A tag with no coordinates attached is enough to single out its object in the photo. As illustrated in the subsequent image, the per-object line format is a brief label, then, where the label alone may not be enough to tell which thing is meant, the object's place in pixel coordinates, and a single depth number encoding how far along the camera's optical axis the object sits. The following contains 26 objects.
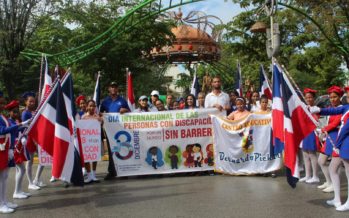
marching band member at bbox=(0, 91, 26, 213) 6.82
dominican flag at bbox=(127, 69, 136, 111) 14.18
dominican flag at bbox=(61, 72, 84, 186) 7.37
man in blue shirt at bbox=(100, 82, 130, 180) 9.80
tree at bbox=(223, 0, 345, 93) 24.34
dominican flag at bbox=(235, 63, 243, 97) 14.47
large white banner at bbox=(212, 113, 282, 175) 9.57
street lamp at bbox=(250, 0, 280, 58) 11.86
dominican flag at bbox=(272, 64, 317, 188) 6.90
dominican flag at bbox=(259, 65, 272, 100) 11.61
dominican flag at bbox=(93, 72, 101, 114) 12.74
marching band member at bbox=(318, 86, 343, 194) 7.06
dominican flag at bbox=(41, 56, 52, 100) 10.40
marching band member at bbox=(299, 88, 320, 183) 8.53
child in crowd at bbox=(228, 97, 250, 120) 9.72
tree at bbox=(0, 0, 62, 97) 20.06
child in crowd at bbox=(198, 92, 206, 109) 10.88
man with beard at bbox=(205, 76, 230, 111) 10.08
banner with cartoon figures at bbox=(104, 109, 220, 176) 9.84
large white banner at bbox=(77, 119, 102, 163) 9.54
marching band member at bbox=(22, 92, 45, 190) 8.60
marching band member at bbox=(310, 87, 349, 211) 6.34
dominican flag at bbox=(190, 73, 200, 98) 15.51
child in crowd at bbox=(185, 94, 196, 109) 10.30
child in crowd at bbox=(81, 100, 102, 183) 9.49
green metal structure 13.58
